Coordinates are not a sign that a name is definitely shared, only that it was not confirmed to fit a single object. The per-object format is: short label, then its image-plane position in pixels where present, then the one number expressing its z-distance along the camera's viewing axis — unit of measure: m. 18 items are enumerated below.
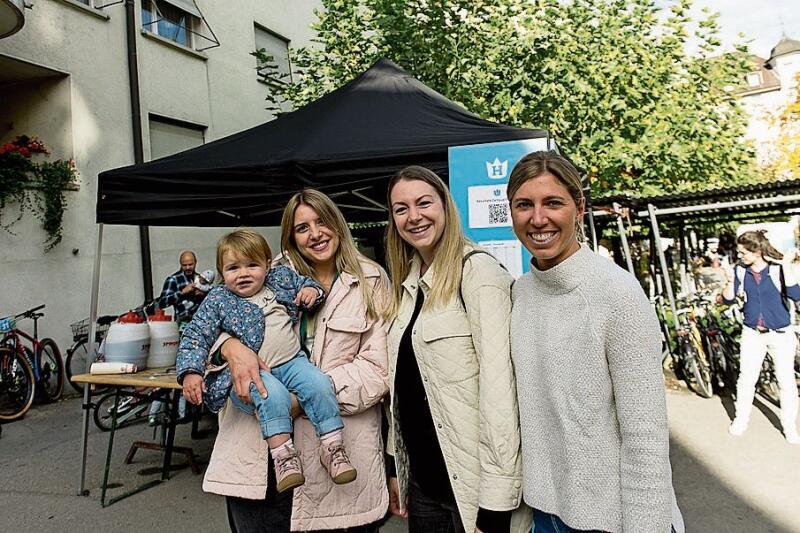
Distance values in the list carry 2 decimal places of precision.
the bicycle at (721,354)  6.72
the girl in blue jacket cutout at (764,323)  5.25
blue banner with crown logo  3.59
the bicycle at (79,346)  8.24
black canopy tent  3.93
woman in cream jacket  1.66
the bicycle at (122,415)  6.06
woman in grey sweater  1.37
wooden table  3.78
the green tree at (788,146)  20.08
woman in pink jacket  1.95
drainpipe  10.12
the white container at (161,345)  4.36
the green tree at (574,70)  9.24
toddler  1.92
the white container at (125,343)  4.15
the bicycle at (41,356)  7.33
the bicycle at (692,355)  6.84
